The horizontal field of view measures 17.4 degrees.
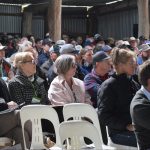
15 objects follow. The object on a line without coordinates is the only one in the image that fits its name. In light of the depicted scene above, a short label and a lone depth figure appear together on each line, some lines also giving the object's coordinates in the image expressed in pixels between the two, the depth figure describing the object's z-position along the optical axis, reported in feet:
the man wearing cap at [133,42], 44.98
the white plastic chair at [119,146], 16.71
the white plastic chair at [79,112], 17.63
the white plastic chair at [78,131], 14.23
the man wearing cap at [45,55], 35.60
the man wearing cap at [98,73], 22.05
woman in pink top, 20.76
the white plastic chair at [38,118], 17.53
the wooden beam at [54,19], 46.87
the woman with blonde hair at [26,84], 21.10
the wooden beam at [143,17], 51.62
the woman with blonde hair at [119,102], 16.91
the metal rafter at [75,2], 72.22
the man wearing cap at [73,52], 27.21
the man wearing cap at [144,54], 32.10
